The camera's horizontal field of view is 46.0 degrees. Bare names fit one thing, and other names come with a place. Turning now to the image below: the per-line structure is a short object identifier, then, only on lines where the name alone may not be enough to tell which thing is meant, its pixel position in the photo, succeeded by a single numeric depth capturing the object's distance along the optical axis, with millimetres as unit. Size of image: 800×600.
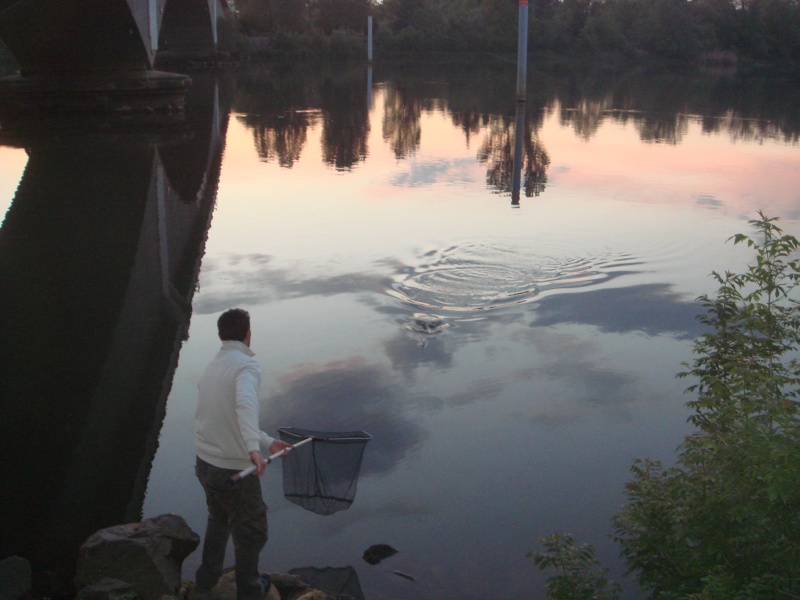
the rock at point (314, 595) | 4379
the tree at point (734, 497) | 3658
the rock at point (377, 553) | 5027
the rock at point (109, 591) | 4273
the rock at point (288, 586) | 4660
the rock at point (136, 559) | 4441
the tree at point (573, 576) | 4195
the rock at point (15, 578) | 4340
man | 4332
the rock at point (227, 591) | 4494
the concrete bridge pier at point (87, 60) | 23219
